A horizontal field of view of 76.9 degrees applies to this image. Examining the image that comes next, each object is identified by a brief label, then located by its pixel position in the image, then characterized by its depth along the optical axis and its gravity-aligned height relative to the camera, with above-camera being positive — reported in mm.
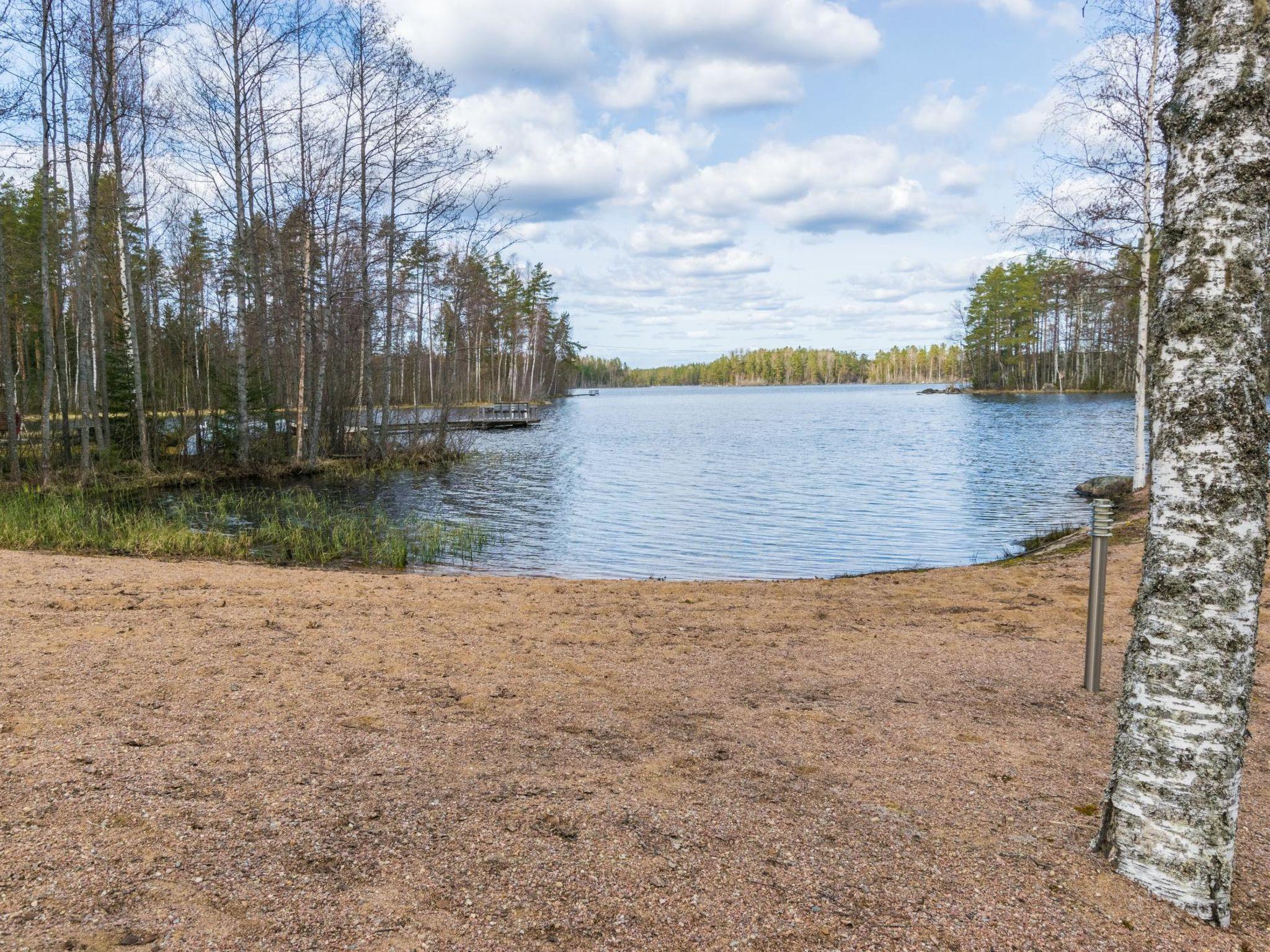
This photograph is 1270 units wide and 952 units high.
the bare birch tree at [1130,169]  14164 +4513
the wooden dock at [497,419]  39656 -189
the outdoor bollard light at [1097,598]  5191 -1181
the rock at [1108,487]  16703 -1493
